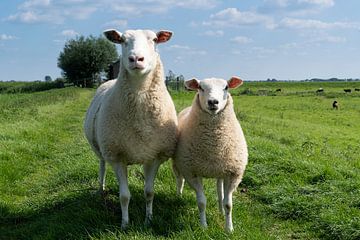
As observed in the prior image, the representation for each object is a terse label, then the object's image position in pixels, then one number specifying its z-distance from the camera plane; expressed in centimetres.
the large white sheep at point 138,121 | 591
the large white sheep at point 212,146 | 588
